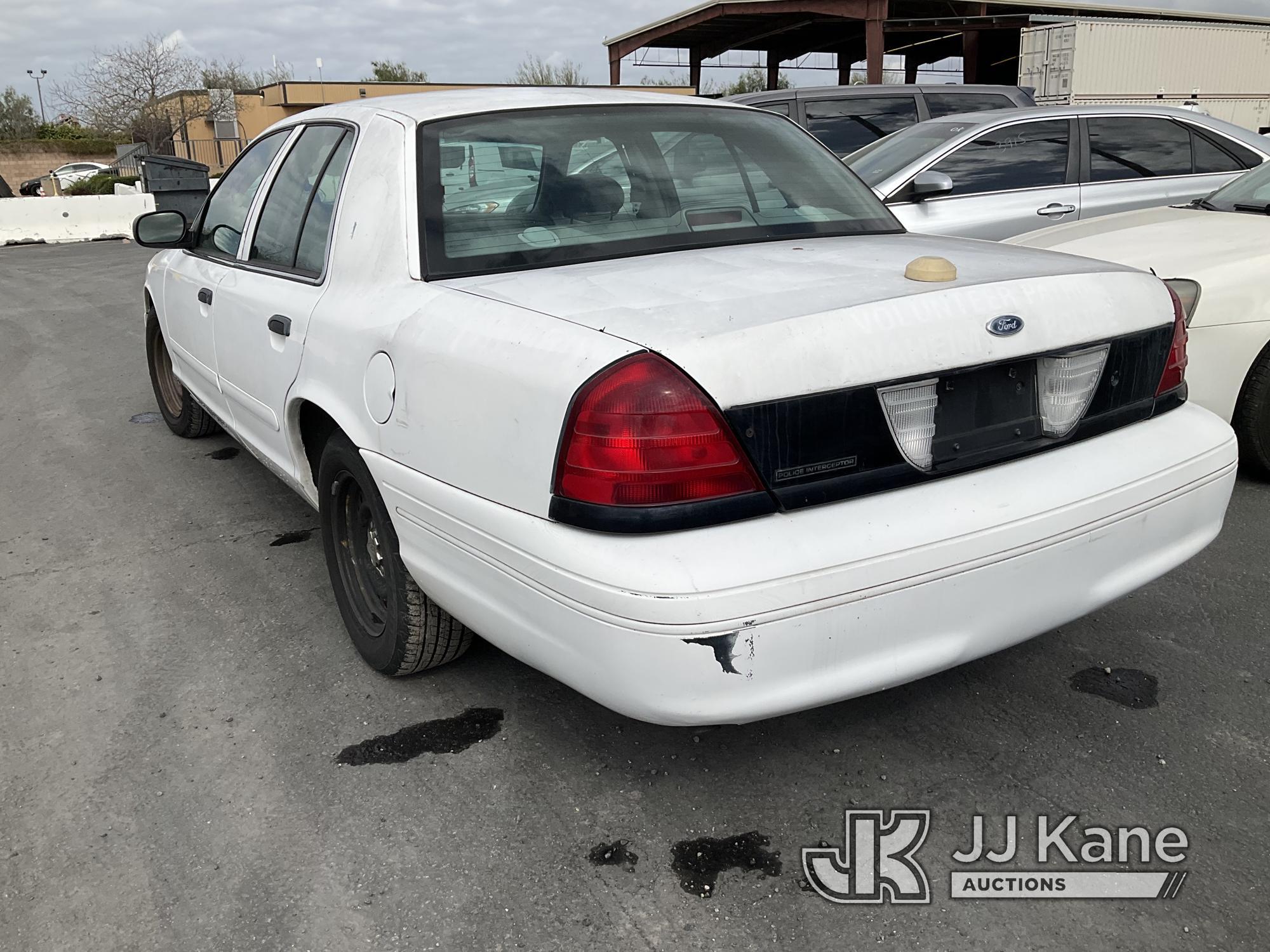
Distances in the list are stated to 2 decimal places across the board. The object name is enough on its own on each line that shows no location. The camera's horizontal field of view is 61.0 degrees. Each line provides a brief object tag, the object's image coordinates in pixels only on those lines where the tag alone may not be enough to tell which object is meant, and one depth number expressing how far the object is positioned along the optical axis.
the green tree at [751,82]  45.19
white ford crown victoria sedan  2.08
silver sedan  6.83
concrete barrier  21.14
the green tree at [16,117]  56.62
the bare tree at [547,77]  47.84
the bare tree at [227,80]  47.68
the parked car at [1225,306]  4.21
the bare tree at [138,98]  44.38
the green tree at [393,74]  60.44
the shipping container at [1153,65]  23.61
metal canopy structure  25.73
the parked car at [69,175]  37.62
